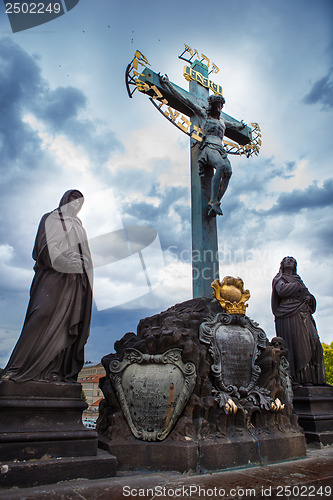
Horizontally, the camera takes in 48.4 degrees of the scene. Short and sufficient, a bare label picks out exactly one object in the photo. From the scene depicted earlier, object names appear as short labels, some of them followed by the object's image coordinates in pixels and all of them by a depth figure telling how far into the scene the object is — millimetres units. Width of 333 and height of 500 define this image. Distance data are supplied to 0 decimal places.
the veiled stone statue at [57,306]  4523
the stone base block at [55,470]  3621
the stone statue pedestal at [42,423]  3895
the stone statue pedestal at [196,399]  4680
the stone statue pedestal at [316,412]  6629
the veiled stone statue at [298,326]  7547
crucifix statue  8523
